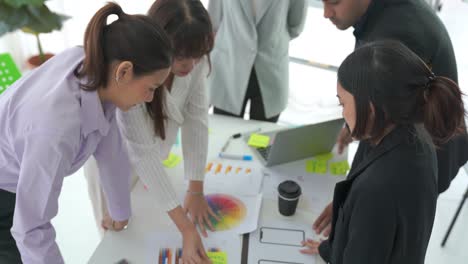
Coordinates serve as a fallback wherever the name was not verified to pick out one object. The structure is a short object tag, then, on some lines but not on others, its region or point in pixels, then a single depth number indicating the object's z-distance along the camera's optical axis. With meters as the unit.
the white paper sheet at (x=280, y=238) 1.23
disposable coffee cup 1.31
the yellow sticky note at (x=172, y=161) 1.59
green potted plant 2.38
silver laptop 1.50
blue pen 1.63
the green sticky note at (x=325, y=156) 1.64
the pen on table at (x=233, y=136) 1.68
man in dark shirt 1.23
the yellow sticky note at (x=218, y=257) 1.21
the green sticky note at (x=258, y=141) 1.67
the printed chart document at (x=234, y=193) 1.34
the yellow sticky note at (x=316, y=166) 1.56
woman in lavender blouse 0.95
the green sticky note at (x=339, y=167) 1.56
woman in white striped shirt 1.17
